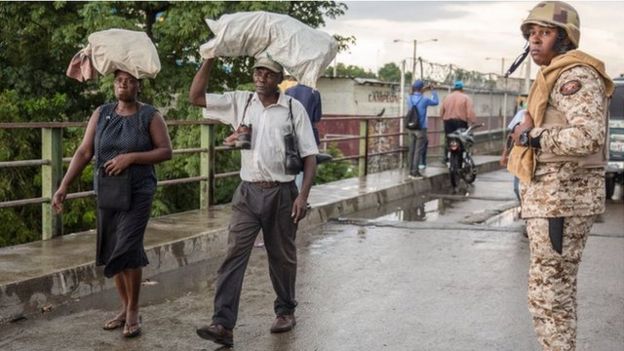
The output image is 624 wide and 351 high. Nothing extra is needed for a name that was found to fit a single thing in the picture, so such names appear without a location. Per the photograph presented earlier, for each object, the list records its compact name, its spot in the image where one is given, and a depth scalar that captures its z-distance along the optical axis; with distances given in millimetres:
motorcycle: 15109
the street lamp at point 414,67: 24922
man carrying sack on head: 5098
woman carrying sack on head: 5125
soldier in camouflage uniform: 3865
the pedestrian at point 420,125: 14461
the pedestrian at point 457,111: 15598
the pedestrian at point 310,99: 8828
